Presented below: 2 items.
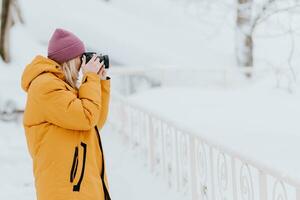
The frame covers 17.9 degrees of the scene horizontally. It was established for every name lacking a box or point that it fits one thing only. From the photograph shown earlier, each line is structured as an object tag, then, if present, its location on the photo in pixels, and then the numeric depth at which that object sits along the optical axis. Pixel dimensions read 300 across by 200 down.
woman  4.74
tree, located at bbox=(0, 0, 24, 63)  22.99
